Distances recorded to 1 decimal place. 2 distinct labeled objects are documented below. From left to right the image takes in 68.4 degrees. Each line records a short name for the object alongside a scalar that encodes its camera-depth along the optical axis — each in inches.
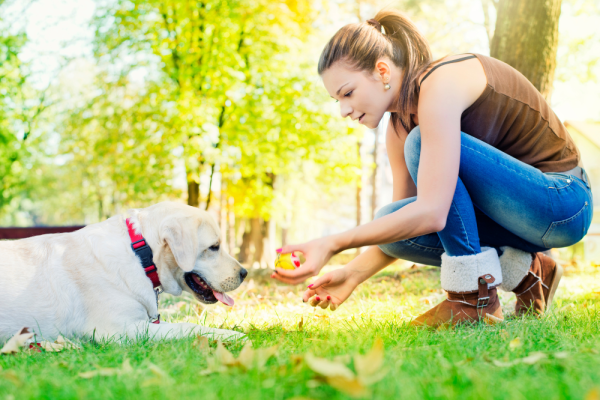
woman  99.0
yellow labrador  107.5
